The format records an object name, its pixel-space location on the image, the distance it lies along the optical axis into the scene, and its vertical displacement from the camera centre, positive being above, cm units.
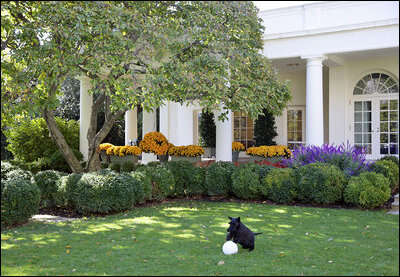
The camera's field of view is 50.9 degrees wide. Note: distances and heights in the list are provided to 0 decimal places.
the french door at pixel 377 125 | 1427 +38
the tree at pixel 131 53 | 697 +153
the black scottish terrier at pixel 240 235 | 476 -112
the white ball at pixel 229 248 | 463 -123
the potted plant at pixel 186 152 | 1333 -49
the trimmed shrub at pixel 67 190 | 782 -100
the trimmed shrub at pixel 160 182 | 888 -96
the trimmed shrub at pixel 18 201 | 633 -98
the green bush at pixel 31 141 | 1452 -13
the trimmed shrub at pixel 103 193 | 749 -102
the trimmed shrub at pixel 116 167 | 1185 -85
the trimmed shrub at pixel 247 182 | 901 -99
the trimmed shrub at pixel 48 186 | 820 -95
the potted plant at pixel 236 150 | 1634 -53
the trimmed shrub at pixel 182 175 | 959 -88
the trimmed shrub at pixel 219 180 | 948 -98
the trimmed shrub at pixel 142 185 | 813 -97
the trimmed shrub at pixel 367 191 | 786 -103
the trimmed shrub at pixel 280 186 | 861 -102
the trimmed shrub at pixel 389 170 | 950 -78
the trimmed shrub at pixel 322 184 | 827 -96
